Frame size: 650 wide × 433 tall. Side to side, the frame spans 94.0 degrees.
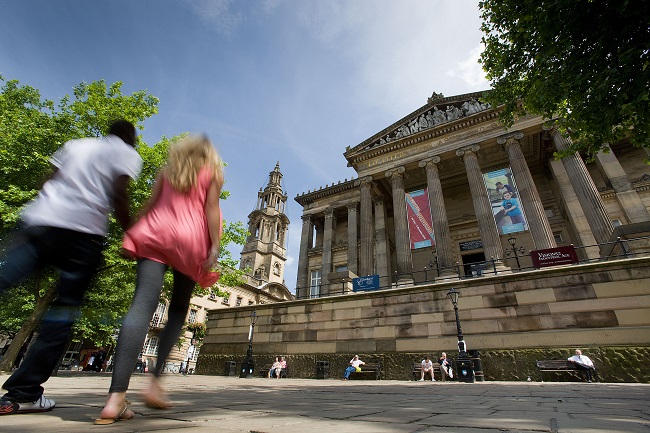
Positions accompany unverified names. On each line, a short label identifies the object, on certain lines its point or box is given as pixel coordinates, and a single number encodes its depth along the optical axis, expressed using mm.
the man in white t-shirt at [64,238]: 1915
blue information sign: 15763
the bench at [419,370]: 10867
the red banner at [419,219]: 17969
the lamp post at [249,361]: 13234
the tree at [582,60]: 6355
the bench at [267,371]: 13258
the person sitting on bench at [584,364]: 8672
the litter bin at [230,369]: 14328
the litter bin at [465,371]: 9344
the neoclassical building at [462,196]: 16161
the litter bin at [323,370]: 12227
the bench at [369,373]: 11336
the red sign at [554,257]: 12102
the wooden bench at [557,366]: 8938
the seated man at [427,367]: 10458
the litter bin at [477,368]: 9719
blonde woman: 1867
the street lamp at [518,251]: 19328
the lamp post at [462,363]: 9359
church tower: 49156
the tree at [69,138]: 11711
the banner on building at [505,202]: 15711
